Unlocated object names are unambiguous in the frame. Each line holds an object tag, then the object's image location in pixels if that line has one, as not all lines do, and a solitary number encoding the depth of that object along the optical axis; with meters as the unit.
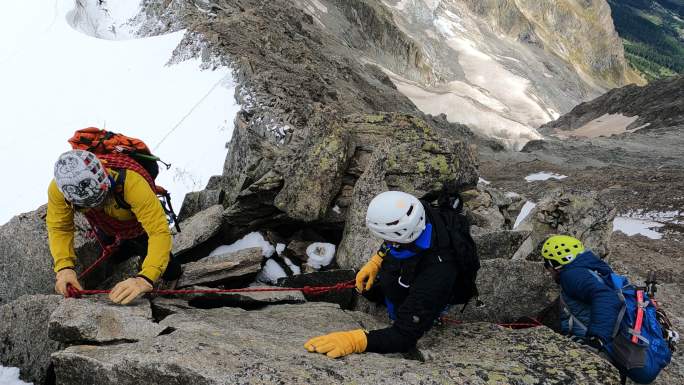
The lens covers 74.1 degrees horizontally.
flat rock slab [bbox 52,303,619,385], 3.76
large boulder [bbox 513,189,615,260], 9.58
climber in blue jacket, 5.12
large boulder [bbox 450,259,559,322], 6.67
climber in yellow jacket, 4.51
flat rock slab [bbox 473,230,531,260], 8.02
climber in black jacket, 4.25
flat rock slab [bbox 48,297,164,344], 4.50
